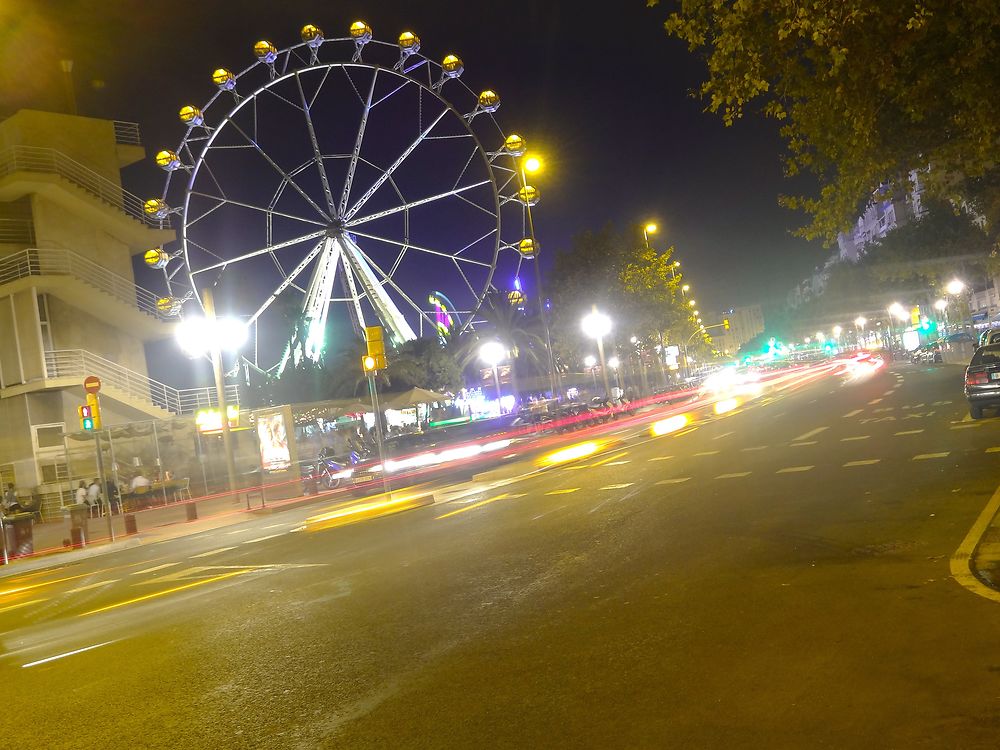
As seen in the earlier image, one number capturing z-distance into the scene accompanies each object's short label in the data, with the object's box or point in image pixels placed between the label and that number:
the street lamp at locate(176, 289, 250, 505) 26.78
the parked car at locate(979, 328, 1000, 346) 30.95
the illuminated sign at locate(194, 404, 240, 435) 26.88
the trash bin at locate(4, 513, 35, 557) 22.08
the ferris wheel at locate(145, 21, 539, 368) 33.72
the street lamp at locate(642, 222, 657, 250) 64.56
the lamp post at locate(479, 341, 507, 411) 56.62
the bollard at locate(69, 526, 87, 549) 22.05
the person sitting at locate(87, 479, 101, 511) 28.14
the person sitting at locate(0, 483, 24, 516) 27.12
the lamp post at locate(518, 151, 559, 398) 35.06
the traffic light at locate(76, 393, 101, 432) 21.59
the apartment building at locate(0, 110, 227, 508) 30.33
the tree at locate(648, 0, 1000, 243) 8.52
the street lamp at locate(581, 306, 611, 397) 47.50
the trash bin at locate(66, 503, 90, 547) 22.12
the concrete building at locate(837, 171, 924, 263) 109.06
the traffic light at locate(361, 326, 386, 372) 21.86
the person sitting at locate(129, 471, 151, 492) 28.80
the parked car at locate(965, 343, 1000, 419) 19.33
